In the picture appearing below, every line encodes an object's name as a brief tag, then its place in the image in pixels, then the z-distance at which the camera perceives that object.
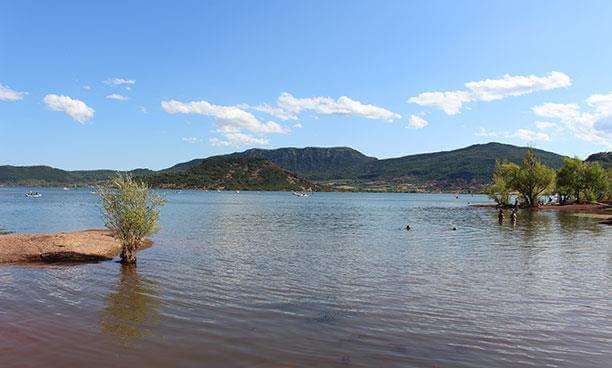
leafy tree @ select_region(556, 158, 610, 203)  132.88
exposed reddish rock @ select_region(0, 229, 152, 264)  34.06
